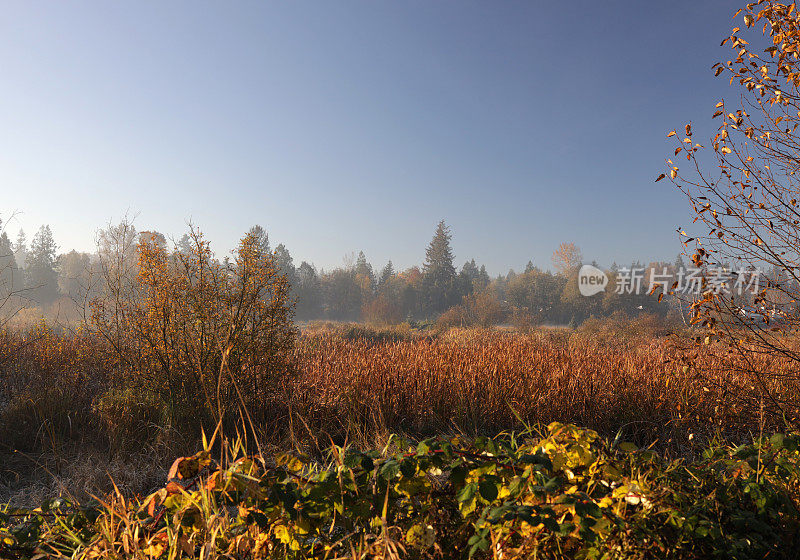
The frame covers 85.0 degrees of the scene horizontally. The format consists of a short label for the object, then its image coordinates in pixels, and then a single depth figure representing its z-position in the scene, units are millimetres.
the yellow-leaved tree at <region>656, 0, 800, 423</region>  2996
